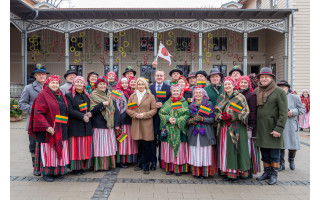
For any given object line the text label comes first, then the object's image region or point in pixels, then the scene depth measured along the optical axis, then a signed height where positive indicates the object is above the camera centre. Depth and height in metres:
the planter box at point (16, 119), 13.70 -1.50
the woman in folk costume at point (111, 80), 6.20 +0.32
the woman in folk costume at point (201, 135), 4.85 -0.87
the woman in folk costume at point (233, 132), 4.62 -0.79
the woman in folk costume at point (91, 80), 5.71 +0.29
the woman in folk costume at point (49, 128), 4.62 -0.69
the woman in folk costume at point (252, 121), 4.84 -0.58
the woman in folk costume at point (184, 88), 5.60 +0.10
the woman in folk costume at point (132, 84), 6.00 +0.20
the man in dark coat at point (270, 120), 4.68 -0.55
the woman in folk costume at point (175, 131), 5.03 -0.81
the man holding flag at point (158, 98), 5.52 -0.11
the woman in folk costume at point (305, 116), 11.48 -1.14
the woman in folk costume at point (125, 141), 5.65 -1.14
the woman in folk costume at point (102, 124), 5.29 -0.71
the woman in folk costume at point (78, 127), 5.04 -0.73
